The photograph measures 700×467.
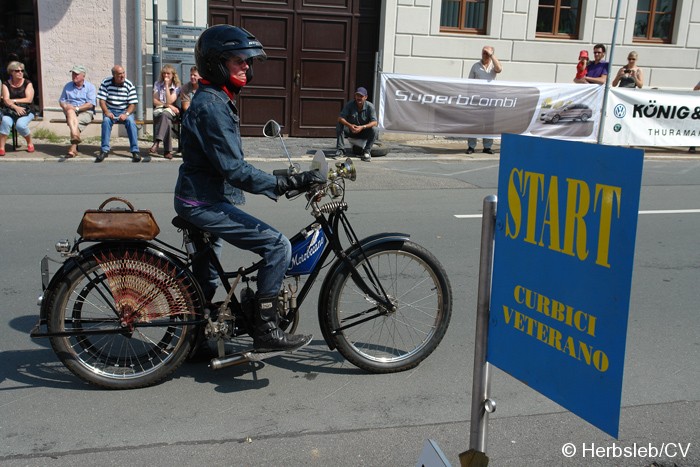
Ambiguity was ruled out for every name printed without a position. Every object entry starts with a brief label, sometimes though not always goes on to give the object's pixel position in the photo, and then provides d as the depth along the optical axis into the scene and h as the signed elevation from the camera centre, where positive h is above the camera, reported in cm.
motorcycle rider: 404 -69
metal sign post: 272 -111
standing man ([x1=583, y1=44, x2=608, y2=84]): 1523 -7
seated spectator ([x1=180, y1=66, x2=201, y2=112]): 1312 -73
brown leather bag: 414 -99
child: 1562 -7
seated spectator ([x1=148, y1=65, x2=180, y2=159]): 1260 -104
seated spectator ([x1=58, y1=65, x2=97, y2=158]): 1271 -101
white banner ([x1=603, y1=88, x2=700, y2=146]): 1438 -90
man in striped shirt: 1238 -103
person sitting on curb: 1334 -116
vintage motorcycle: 424 -143
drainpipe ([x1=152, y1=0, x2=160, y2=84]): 1434 -5
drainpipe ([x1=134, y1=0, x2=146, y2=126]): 1433 -42
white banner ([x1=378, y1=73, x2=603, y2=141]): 1394 -87
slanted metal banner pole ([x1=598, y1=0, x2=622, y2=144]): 1437 -67
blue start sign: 219 -64
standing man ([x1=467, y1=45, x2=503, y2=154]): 1463 -20
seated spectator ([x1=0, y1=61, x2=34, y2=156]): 1242 -106
